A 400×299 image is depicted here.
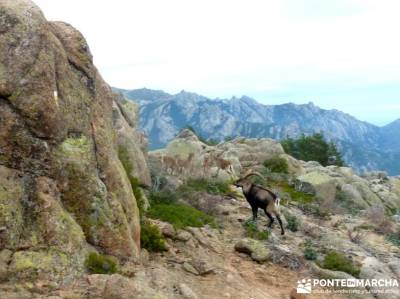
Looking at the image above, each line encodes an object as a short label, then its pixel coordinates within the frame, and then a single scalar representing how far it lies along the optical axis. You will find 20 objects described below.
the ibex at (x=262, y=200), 18.30
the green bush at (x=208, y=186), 23.31
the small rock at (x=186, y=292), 10.24
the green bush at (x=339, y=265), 15.41
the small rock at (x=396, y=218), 29.68
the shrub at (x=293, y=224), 19.41
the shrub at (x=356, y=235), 20.08
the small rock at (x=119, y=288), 8.23
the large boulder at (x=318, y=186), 32.17
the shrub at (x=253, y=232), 16.88
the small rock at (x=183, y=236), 14.24
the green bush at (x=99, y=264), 9.38
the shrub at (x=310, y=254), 15.97
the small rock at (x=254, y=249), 14.85
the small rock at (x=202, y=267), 12.41
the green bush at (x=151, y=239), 12.66
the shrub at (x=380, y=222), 23.45
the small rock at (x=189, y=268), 12.32
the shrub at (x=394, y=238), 21.27
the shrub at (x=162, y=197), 17.80
